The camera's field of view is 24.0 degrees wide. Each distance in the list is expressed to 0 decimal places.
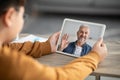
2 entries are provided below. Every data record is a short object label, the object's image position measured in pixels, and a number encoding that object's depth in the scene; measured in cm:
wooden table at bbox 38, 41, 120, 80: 129
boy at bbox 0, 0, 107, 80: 94
